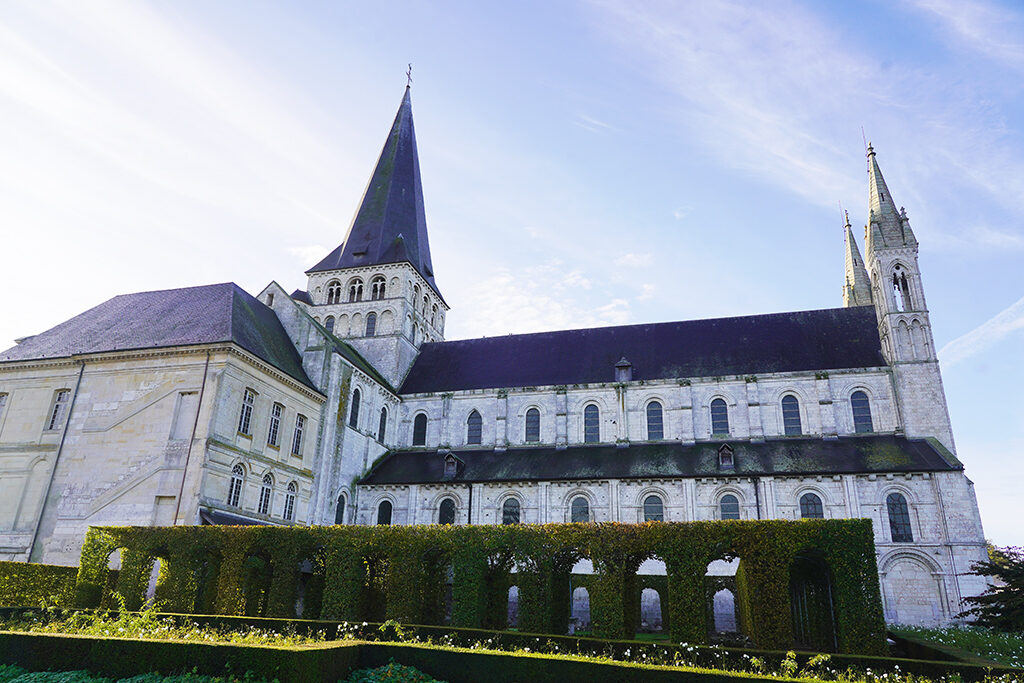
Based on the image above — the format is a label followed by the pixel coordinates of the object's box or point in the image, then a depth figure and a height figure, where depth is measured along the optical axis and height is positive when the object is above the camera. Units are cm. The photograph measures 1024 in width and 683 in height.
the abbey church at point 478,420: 2633 +751
